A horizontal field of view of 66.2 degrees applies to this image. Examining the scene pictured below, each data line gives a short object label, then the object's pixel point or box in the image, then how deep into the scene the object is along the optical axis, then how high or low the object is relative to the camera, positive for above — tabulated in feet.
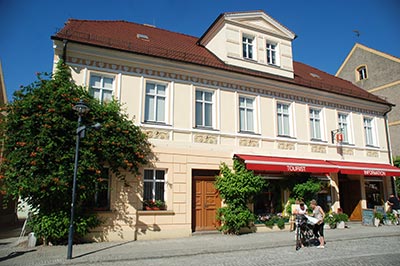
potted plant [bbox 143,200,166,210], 39.77 -1.80
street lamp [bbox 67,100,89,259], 28.53 +5.78
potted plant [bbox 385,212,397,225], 54.29 -4.78
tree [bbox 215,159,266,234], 42.37 -0.45
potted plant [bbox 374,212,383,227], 52.01 -4.59
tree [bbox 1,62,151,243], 32.09 +4.33
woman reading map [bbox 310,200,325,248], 33.86 -3.77
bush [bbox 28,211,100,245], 32.71 -3.76
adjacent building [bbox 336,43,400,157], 82.12 +33.21
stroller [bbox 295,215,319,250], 33.09 -4.51
